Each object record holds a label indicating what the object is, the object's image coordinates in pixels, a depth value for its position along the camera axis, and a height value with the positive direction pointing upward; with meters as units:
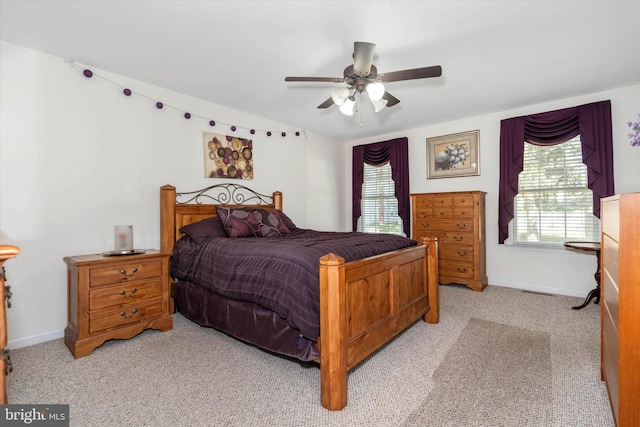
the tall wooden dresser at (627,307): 1.19 -0.37
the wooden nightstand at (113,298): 2.27 -0.63
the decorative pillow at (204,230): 2.99 -0.12
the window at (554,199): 3.66 +0.20
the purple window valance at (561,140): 3.39 +0.90
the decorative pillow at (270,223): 3.32 -0.06
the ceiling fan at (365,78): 2.12 +1.04
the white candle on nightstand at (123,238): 2.60 -0.17
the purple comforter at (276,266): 1.84 -0.36
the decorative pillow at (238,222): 3.12 -0.05
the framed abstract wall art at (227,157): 3.74 +0.79
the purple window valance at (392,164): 4.96 +0.88
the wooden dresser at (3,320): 0.89 -0.32
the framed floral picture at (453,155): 4.39 +0.90
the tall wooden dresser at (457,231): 3.98 -0.22
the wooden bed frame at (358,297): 1.64 -0.55
